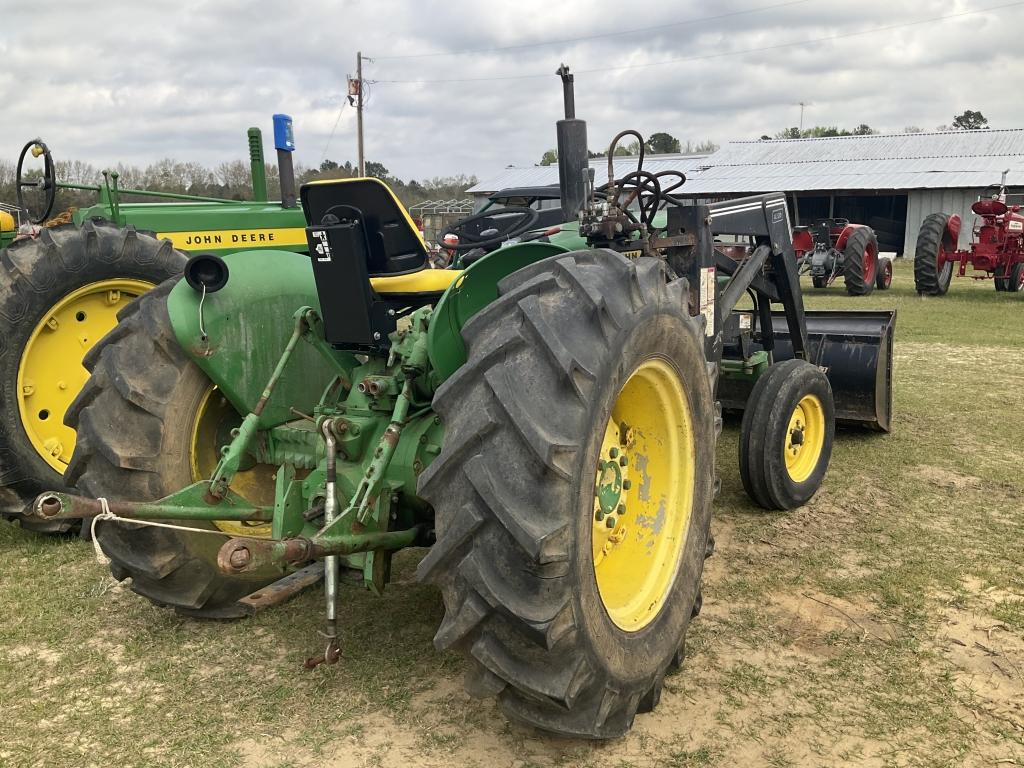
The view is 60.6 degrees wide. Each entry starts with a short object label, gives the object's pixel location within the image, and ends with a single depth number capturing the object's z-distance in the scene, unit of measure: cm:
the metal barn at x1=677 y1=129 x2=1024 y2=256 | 2514
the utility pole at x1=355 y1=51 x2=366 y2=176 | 2916
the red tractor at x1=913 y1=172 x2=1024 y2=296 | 1445
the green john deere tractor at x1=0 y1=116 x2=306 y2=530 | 439
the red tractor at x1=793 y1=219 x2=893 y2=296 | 1505
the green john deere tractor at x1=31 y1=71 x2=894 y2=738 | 218
